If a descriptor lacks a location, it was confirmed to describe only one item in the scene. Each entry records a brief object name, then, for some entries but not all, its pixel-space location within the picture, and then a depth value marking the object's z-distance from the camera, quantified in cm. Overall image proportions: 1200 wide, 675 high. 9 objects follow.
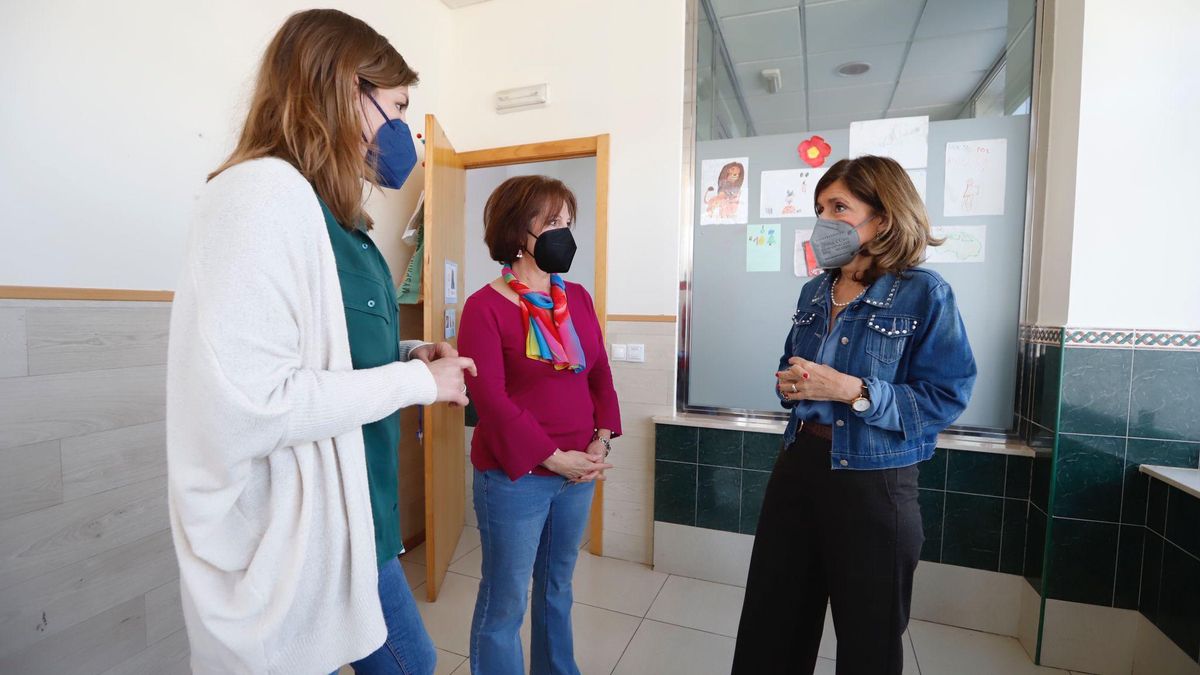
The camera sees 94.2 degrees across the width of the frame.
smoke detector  297
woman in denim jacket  119
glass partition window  220
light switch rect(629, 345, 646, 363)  270
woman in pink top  140
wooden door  232
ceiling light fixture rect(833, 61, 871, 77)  275
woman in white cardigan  65
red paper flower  240
